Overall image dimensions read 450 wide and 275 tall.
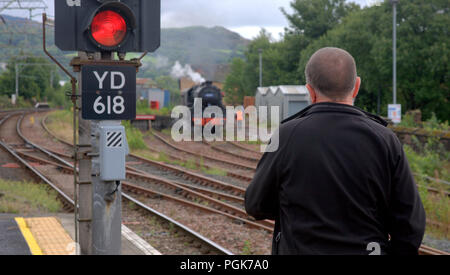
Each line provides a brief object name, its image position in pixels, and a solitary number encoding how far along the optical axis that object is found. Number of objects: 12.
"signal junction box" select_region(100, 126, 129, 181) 3.55
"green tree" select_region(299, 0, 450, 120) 30.56
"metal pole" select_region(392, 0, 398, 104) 21.70
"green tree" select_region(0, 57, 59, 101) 77.31
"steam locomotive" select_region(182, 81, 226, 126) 29.36
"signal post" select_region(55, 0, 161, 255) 3.50
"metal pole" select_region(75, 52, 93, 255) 5.61
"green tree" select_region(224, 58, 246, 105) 69.88
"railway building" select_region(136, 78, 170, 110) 42.34
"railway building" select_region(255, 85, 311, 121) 31.41
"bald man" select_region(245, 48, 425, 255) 2.19
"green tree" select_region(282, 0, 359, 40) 51.72
